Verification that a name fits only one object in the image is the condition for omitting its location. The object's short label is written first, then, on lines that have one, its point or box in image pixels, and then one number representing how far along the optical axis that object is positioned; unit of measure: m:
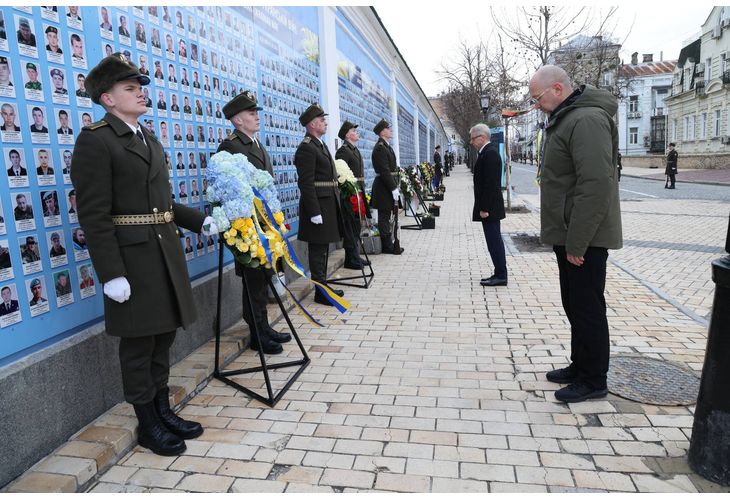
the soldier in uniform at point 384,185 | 8.58
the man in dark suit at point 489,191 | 6.48
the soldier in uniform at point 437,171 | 22.58
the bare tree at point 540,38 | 13.66
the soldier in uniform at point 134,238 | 2.66
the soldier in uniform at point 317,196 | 5.60
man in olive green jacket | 3.15
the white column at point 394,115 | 17.22
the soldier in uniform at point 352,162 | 7.48
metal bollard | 2.51
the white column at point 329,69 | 8.63
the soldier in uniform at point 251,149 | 4.29
